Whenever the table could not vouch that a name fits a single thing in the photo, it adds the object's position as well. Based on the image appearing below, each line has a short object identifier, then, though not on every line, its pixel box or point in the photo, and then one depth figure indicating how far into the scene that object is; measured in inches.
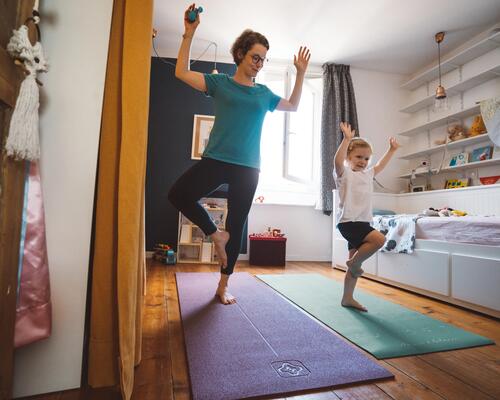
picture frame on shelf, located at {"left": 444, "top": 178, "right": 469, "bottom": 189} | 120.0
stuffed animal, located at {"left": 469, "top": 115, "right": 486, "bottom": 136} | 114.1
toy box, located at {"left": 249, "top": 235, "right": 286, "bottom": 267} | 125.5
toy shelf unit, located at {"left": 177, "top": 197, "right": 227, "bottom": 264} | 119.4
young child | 60.9
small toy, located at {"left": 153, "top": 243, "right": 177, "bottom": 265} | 112.1
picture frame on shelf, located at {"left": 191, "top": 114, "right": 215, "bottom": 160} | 133.7
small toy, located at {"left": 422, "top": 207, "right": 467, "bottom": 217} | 86.2
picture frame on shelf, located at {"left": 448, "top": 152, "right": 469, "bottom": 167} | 120.0
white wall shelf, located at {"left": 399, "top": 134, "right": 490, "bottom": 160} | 113.0
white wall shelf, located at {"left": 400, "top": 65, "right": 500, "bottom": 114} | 112.5
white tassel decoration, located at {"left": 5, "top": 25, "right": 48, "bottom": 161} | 22.9
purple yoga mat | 31.3
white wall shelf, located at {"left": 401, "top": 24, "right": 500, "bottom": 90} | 111.3
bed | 62.7
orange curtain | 28.3
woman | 54.6
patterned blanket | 83.7
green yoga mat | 43.6
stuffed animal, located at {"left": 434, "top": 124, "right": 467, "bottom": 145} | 121.9
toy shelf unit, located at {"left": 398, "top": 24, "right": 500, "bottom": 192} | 114.0
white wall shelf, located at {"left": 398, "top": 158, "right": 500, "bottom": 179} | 107.7
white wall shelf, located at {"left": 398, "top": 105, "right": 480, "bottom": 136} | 117.5
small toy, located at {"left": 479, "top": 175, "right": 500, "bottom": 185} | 109.3
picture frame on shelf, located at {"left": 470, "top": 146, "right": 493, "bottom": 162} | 112.1
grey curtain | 140.1
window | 144.2
